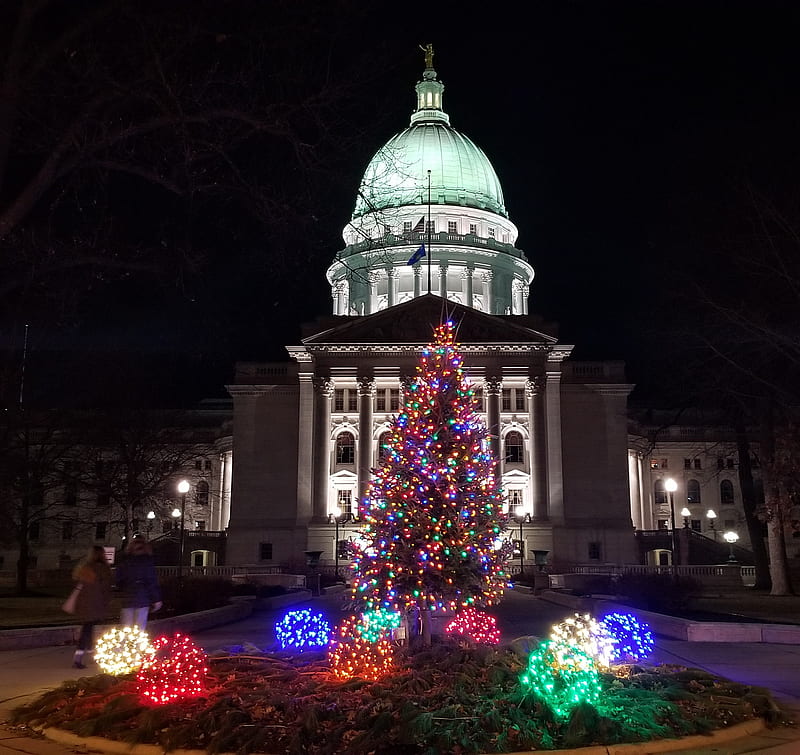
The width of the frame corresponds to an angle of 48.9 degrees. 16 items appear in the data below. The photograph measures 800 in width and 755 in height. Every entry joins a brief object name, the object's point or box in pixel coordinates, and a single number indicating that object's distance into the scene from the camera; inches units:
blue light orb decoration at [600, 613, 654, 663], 560.5
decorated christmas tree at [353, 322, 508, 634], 500.4
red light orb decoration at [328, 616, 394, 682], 443.5
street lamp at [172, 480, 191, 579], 1332.4
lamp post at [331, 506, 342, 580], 2688.5
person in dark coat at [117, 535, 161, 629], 580.4
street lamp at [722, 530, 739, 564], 2912.4
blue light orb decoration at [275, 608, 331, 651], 544.4
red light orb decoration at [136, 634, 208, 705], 394.6
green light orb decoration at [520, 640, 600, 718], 376.5
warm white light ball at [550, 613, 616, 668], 443.2
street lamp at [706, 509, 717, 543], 3435.0
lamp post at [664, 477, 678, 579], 1507.1
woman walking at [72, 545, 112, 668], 584.7
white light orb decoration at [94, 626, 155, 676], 473.1
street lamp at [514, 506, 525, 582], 2292.2
